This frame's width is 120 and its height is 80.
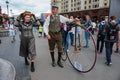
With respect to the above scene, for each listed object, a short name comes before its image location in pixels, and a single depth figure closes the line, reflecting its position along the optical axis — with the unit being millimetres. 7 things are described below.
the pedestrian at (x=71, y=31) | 2456
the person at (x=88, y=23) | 4166
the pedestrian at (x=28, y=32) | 2421
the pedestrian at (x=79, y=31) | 2258
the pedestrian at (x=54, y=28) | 2397
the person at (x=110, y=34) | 2676
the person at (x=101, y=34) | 3593
